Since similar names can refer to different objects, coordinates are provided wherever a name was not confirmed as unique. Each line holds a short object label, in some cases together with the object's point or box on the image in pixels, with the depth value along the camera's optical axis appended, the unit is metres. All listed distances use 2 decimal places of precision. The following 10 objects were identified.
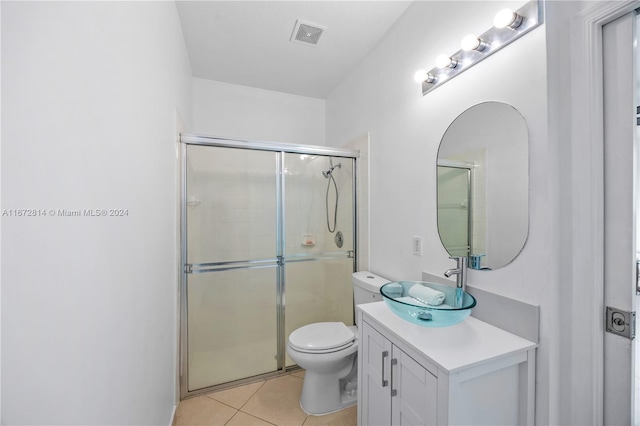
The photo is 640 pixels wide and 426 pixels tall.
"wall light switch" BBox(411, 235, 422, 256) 1.55
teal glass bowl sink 1.06
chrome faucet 1.22
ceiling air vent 1.78
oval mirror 1.08
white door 0.88
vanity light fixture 1.00
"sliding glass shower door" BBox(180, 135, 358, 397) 1.92
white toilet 1.63
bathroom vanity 0.90
